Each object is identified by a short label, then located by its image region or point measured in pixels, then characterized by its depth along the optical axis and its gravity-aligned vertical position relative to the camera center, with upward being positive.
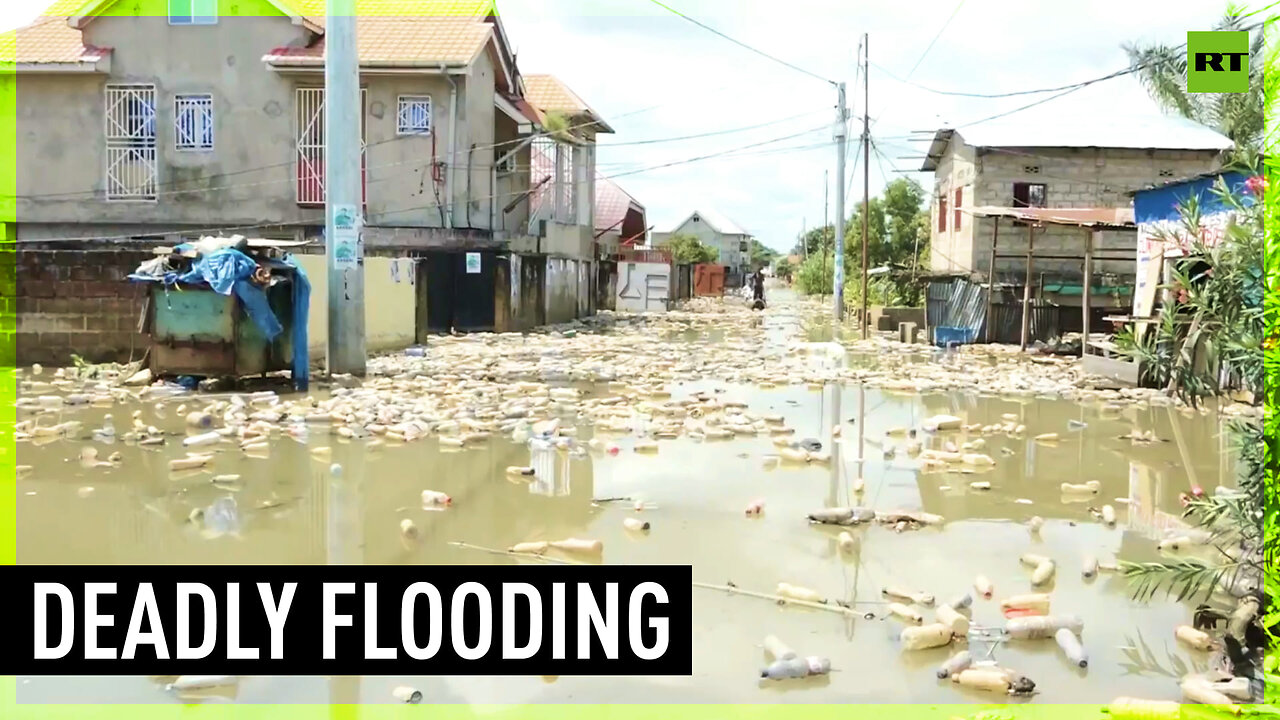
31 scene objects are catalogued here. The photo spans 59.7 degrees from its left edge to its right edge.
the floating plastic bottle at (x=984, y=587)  5.79 -1.51
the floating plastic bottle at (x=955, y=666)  4.64 -1.54
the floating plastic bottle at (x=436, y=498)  7.66 -1.42
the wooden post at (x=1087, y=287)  19.13 +0.23
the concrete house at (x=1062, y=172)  28.09 +3.28
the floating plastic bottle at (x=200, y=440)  9.79 -1.34
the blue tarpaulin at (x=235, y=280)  13.09 +0.10
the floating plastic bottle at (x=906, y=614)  5.32 -1.52
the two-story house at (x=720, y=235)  114.81 +6.24
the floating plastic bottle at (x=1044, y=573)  6.05 -1.50
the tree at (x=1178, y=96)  26.62 +5.90
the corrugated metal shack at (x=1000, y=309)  22.89 -0.22
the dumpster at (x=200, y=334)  13.26 -0.55
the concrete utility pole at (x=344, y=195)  14.18 +1.24
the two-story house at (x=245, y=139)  24.94 +3.40
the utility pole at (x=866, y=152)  27.50 +3.82
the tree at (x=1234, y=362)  4.08 -0.25
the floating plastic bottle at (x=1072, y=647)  4.80 -1.52
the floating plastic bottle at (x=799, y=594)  5.63 -1.51
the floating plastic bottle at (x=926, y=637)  4.96 -1.51
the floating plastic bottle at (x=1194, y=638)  4.97 -1.51
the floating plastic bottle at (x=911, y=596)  5.61 -1.51
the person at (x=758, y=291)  44.39 +0.20
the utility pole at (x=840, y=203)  32.94 +2.84
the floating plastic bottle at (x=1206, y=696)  4.21 -1.51
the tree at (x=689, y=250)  74.25 +3.15
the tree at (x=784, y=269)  114.38 +2.99
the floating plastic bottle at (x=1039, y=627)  5.13 -1.51
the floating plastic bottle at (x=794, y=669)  4.64 -1.55
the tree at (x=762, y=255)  135.75 +5.62
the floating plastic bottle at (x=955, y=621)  5.11 -1.49
